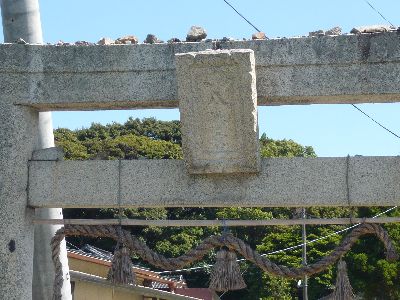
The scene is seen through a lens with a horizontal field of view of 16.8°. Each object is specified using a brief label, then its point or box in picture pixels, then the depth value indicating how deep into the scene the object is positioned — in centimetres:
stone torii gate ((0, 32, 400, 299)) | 961
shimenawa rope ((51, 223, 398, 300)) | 978
